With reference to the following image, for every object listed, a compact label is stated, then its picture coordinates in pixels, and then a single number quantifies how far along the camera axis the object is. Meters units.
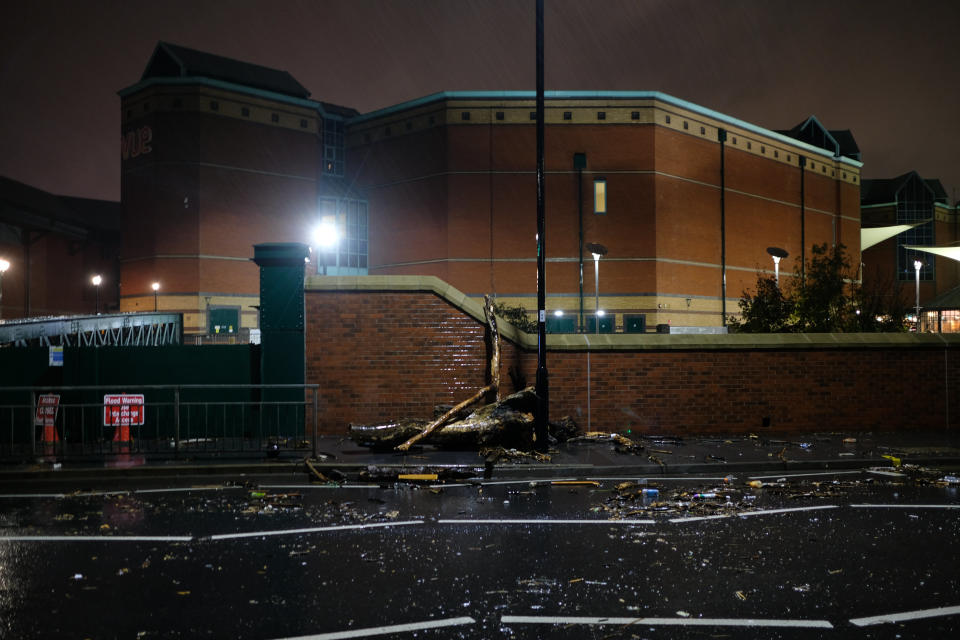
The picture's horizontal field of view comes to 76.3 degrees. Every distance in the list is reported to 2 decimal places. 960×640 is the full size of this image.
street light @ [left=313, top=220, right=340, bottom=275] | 42.29
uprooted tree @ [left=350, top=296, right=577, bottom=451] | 11.05
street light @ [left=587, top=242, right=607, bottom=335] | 32.41
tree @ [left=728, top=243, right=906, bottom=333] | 19.08
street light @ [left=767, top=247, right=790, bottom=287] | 47.41
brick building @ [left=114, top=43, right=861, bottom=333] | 40.53
